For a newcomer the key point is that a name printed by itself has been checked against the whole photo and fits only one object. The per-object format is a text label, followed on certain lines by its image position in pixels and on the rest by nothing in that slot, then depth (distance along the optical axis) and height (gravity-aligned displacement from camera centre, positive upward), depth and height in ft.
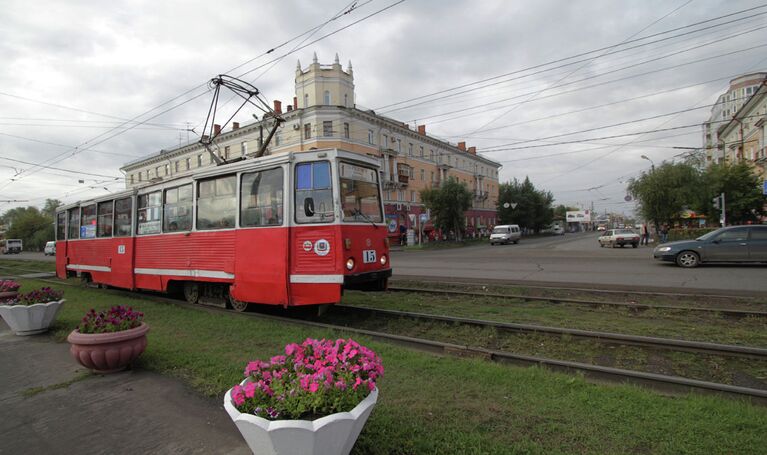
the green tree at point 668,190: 104.94 +10.93
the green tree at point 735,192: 106.93 +10.28
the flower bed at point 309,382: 7.97 -3.01
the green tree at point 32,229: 256.32 +11.35
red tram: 23.26 +0.63
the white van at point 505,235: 139.33 +0.16
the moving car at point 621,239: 101.76 -1.58
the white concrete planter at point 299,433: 7.54 -3.71
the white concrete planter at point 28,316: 23.48 -4.13
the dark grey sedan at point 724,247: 47.93 -2.08
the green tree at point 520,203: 208.74 +16.62
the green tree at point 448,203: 146.82 +12.35
